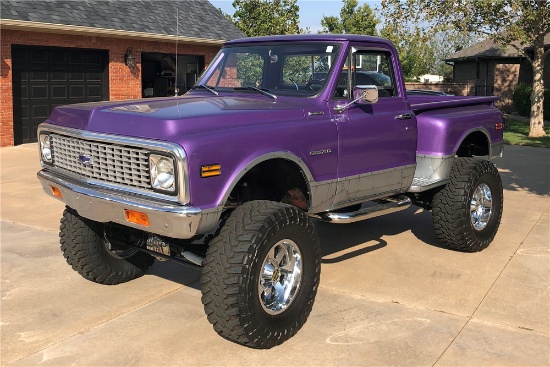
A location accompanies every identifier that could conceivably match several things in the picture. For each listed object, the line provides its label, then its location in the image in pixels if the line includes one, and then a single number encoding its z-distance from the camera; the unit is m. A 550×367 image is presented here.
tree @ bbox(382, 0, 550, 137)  16.41
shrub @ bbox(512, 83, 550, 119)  25.14
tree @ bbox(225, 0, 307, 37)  33.59
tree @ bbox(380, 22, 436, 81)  18.17
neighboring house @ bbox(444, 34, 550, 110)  28.99
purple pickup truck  3.75
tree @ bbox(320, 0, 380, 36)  49.28
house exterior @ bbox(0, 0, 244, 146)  14.45
